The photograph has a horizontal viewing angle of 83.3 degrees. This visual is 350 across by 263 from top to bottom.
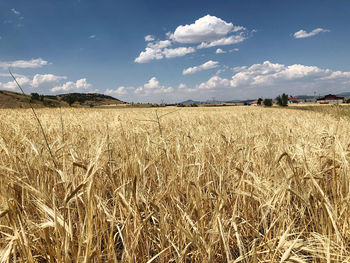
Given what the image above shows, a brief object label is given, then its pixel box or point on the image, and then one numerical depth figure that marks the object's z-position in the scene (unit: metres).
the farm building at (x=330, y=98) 106.69
